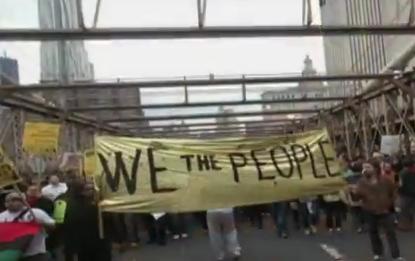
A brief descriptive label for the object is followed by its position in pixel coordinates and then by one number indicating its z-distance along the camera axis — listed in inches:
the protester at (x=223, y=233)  430.0
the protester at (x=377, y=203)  410.9
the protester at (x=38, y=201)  379.2
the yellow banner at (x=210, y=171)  343.9
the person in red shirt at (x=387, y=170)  440.3
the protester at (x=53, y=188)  439.2
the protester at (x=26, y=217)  304.7
